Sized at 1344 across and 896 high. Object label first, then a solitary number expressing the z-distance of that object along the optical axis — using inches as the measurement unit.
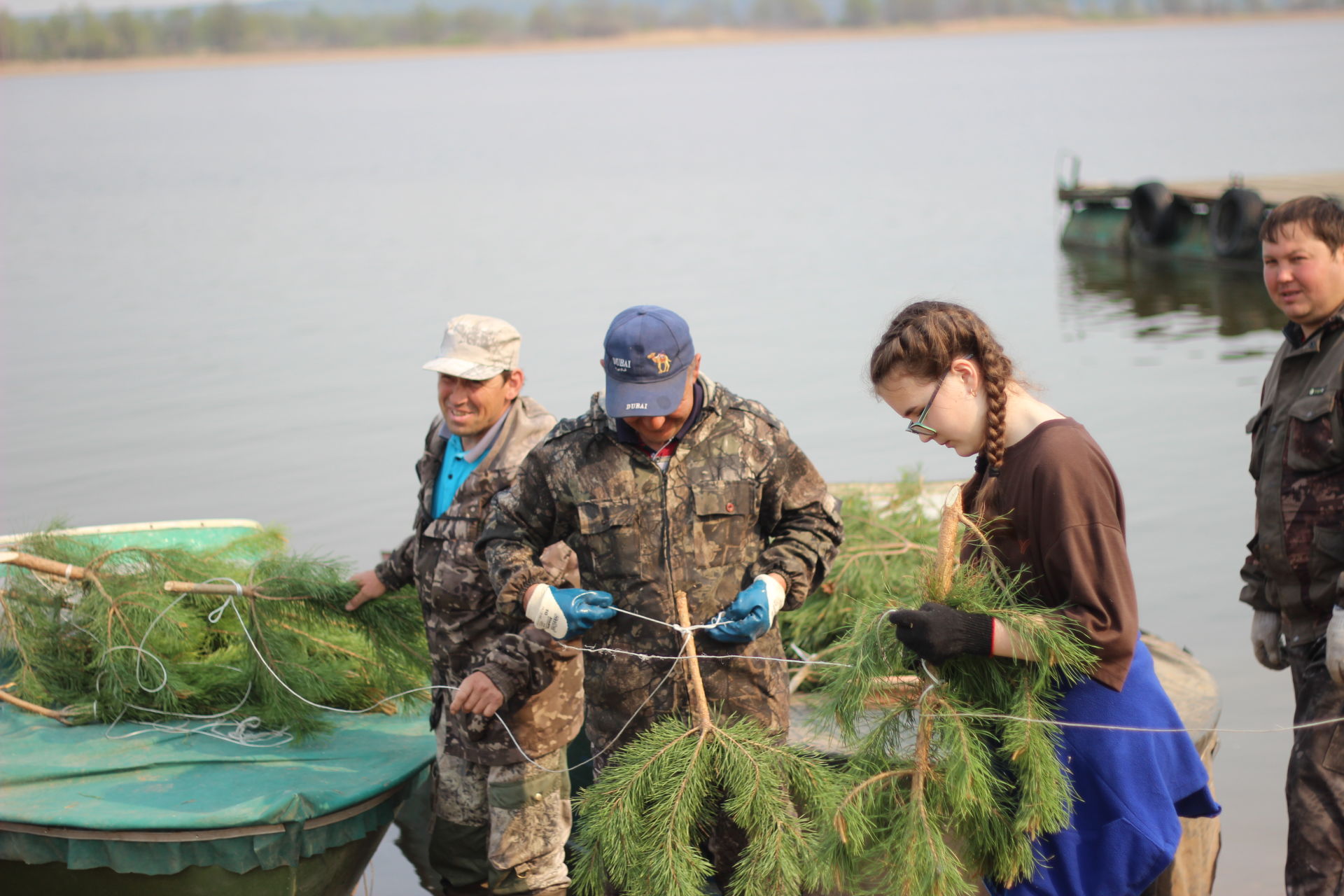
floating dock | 726.5
